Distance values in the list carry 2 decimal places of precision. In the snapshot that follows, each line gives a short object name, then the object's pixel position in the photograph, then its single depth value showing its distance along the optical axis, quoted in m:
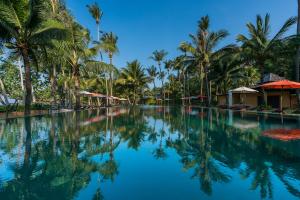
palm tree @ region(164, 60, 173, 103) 34.87
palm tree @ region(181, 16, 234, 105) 16.86
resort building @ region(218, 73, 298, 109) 14.29
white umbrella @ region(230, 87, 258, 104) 13.64
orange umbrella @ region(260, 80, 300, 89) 10.11
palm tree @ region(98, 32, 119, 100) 22.38
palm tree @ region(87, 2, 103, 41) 19.24
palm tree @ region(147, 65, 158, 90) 38.14
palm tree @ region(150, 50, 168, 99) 35.39
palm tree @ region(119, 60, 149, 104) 29.81
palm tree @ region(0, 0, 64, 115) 8.29
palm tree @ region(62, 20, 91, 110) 13.48
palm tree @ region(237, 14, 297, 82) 12.63
